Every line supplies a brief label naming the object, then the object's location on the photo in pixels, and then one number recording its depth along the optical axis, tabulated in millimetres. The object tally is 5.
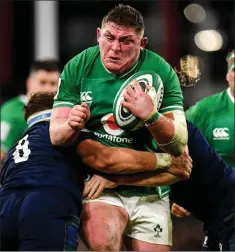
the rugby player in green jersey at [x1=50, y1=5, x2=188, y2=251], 16502
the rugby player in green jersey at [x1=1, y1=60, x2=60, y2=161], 17616
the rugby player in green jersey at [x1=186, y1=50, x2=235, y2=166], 16927
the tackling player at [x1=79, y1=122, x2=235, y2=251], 16801
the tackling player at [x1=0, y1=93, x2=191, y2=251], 16432
